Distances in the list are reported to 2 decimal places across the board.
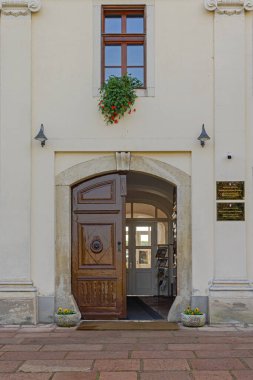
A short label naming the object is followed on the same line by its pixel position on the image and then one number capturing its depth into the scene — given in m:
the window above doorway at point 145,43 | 10.58
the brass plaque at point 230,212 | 10.38
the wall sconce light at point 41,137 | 10.27
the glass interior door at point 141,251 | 15.27
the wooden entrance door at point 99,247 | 10.78
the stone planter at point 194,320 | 9.91
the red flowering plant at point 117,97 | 10.26
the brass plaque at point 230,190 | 10.41
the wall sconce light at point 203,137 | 10.29
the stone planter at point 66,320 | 10.01
